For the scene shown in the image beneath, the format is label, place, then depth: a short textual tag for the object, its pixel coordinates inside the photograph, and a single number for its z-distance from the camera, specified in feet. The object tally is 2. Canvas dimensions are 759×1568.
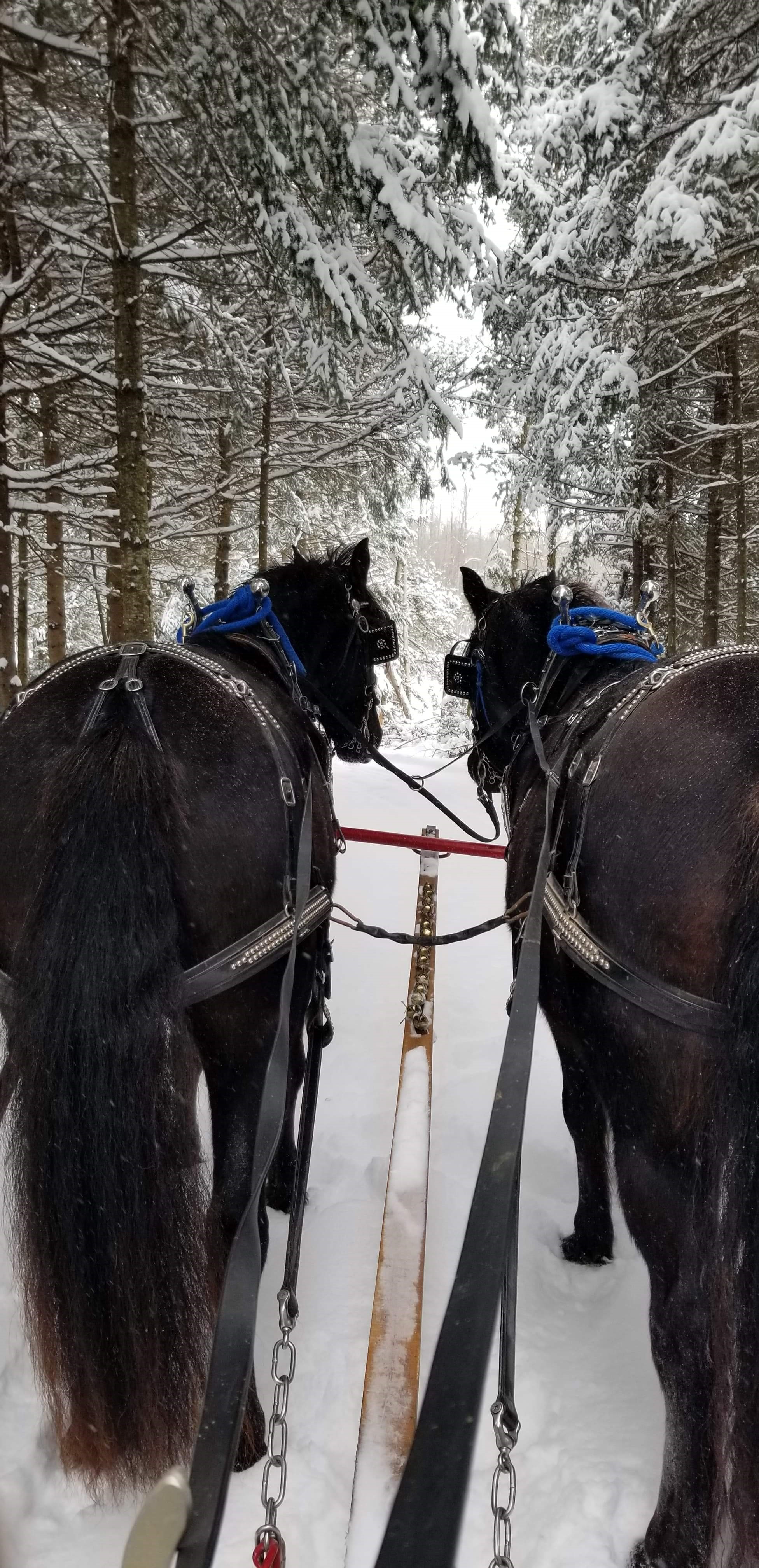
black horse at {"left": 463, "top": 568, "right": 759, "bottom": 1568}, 4.48
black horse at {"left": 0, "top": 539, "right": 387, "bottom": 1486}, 4.99
